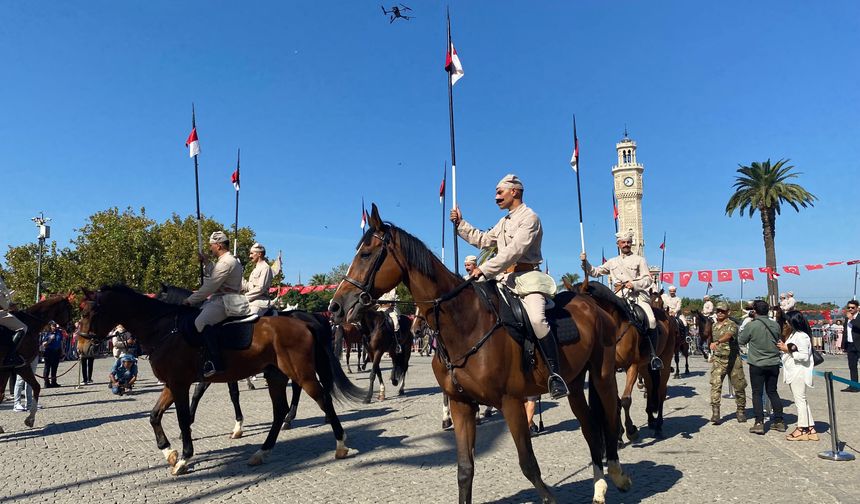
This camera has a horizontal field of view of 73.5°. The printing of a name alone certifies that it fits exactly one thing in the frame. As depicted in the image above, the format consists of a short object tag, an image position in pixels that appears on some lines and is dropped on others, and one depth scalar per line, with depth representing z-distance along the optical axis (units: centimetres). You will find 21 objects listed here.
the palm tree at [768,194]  3934
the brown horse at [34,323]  1053
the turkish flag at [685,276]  3388
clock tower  11048
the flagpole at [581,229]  926
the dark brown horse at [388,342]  1461
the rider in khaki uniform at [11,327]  983
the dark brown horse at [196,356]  744
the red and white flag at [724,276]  3250
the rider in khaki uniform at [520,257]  495
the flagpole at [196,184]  1002
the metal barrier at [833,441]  724
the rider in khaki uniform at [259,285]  926
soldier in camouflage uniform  1003
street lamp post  3420
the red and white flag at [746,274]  3250
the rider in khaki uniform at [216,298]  755
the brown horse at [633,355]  823
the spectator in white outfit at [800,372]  855
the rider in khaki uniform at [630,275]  927
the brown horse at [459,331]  475
